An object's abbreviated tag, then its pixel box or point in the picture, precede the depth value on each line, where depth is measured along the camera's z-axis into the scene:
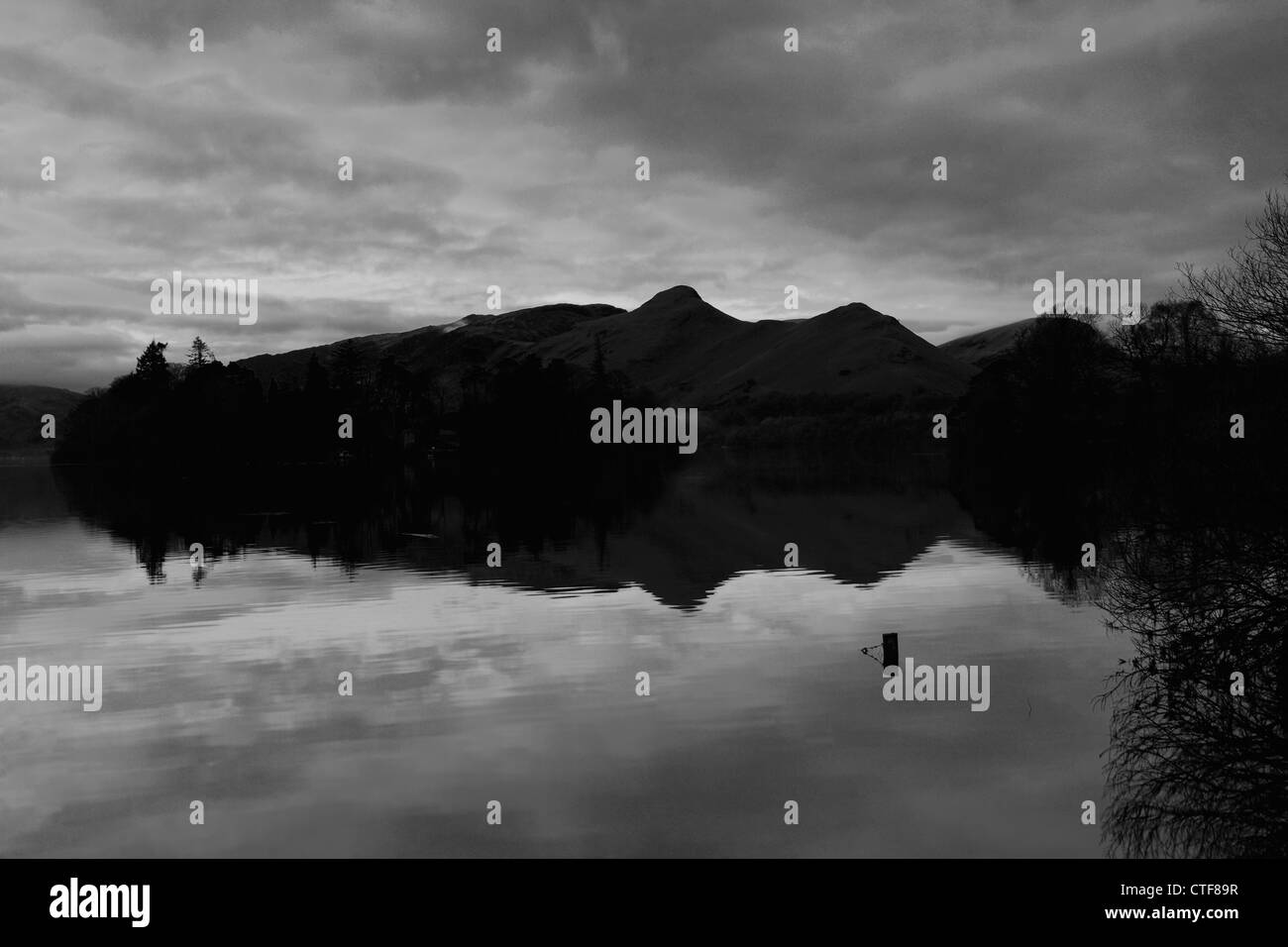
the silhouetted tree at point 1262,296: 21.30
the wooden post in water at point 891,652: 24.59
